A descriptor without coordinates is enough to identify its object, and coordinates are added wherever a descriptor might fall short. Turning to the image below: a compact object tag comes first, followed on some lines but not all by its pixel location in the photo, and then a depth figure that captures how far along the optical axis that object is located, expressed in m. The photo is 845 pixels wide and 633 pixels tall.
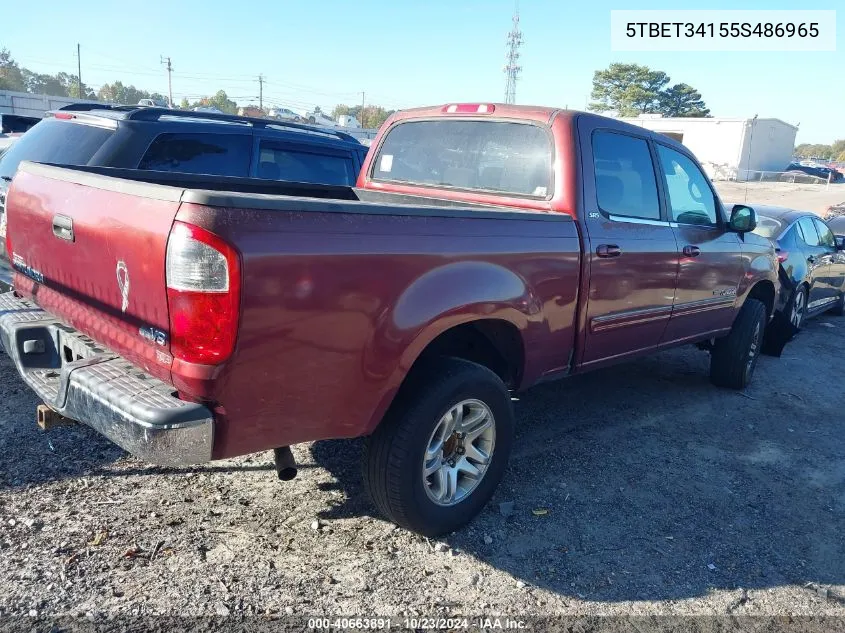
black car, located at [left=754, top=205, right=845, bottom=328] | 7.47
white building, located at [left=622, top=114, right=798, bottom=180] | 50.59
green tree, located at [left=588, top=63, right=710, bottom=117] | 81.56
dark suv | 5.07
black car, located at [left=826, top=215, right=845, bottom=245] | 13.01
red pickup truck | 2.25
